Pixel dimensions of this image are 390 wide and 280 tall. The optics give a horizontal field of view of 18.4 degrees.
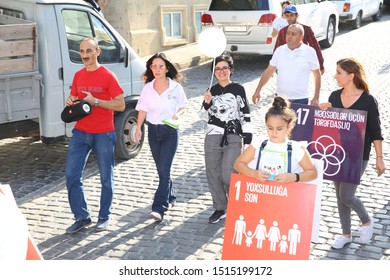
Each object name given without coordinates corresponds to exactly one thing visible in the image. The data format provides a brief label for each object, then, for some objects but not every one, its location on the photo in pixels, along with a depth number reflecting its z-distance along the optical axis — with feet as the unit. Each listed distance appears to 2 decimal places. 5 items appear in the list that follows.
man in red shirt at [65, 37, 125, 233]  36.43
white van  43.02
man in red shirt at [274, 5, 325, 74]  49.38
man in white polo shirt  41.98
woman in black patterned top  35.97
